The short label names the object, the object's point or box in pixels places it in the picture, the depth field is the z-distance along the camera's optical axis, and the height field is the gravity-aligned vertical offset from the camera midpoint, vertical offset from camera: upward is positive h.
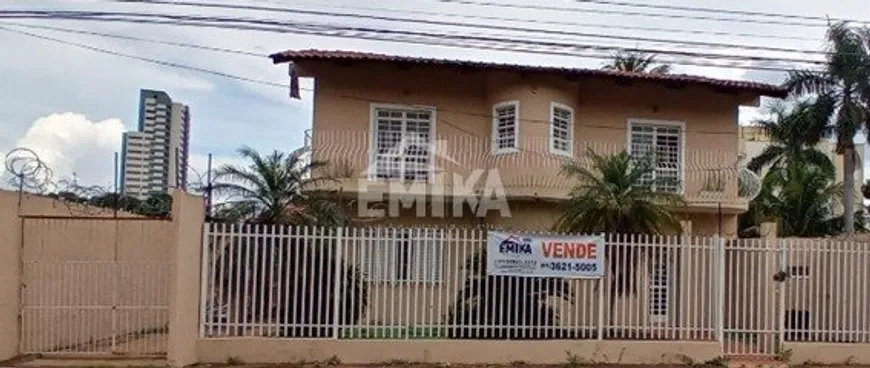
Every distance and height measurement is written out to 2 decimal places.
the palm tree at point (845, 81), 22.48 +3.52
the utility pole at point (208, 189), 12.71 +0.10
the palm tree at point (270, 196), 12.90 +0.01
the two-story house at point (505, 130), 16.03 +1.48
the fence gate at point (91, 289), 11.40 -1.41
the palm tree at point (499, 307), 11.66 -1.52
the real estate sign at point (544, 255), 11.74 -0.77
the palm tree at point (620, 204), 13.99 +0.00
